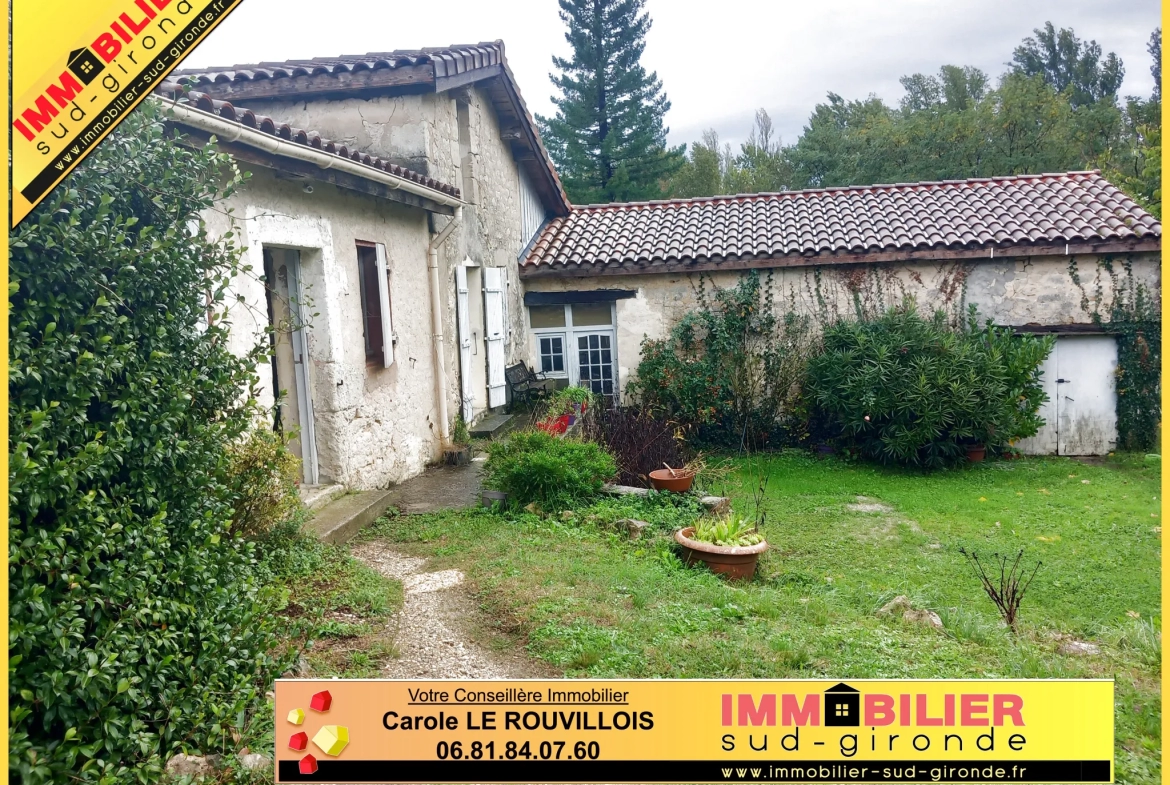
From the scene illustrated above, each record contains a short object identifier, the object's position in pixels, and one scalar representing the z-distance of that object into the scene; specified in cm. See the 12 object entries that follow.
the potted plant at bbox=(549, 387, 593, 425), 1019
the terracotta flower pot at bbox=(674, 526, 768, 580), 616
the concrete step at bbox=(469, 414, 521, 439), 1057
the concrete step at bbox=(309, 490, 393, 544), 624
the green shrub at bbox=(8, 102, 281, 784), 249
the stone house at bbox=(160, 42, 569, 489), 609
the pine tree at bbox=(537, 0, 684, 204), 2327
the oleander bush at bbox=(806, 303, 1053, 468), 1068
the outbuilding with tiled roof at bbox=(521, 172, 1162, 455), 1158
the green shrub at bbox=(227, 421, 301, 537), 481
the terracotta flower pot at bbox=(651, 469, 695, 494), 796
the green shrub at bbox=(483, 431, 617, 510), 729
